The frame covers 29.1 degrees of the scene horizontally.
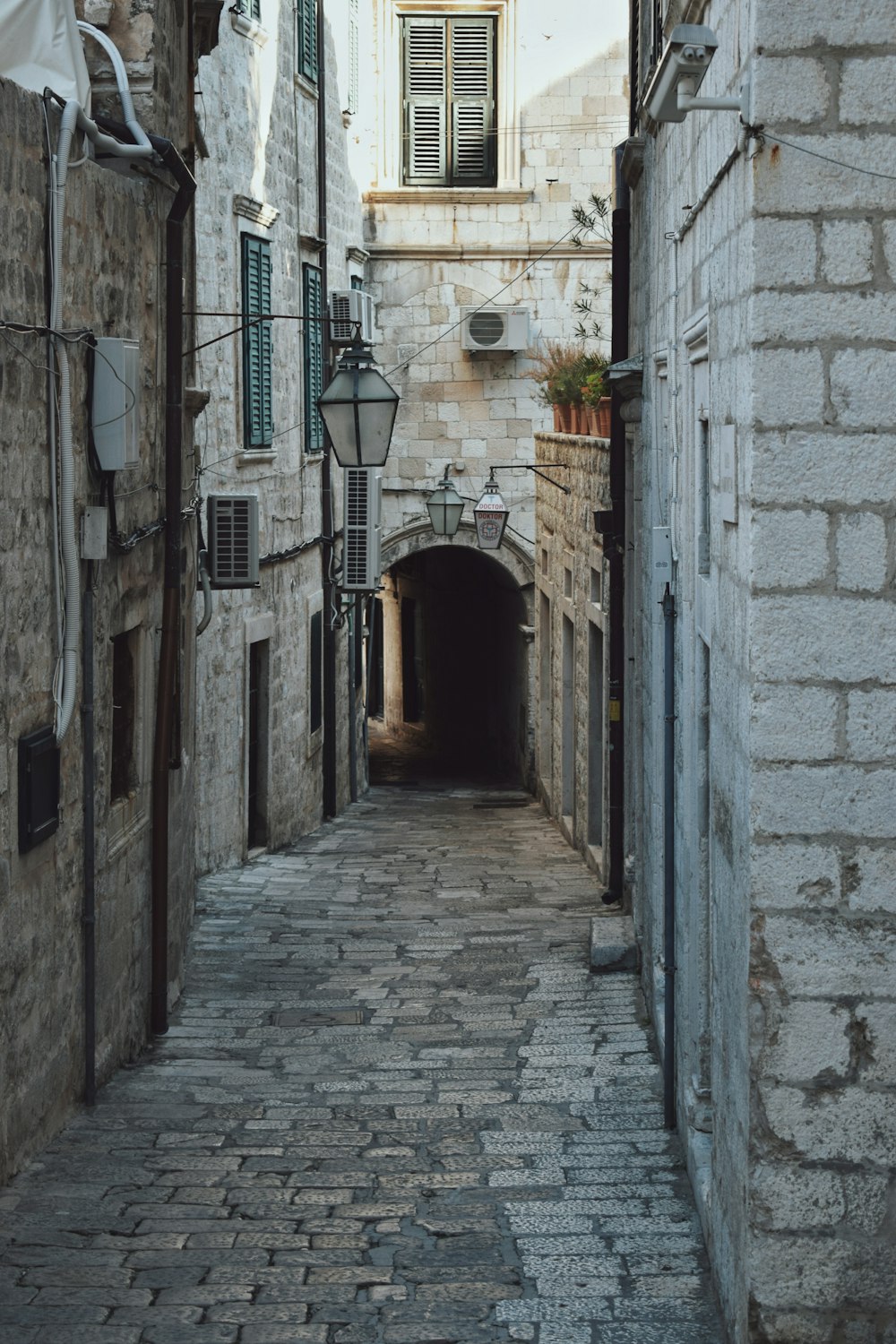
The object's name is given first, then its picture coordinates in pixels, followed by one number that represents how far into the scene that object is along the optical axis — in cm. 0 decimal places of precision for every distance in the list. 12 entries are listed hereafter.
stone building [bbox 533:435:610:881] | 1416
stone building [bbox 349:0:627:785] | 2181
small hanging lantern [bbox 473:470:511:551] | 2042
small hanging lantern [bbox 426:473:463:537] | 2002
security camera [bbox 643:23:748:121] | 462
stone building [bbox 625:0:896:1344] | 435
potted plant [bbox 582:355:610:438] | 1358
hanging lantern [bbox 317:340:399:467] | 1067
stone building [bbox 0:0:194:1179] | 634
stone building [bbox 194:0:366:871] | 1369
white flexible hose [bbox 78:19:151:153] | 849
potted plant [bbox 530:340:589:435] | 1526
